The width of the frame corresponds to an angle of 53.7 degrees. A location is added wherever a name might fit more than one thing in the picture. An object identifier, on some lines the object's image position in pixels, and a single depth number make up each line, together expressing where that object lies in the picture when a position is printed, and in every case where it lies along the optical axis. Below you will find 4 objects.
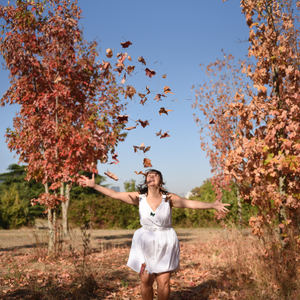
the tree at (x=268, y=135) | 4.46
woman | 3.17
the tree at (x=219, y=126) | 10.35
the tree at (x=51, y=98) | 7.21
